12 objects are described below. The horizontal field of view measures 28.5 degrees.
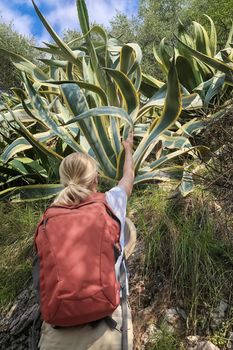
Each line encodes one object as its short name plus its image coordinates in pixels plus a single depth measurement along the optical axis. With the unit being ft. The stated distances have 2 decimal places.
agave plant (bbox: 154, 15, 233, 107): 12.55
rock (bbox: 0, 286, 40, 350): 8.70
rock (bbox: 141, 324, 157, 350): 7.77
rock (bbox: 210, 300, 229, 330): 7.72
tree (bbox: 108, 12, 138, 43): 48.49
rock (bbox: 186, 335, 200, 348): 7.59
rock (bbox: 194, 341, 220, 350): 7.33
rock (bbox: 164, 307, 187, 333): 7.84
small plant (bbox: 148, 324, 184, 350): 7.54
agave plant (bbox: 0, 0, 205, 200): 10.63
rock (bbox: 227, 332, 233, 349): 7.38
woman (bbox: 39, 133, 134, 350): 5.98
